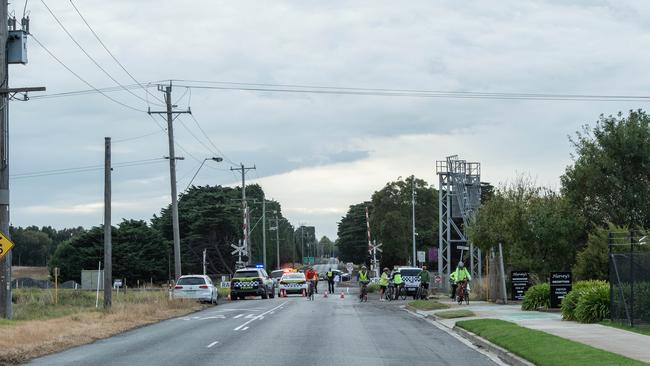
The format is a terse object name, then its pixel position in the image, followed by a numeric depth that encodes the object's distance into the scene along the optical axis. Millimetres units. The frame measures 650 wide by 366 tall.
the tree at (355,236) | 137250
